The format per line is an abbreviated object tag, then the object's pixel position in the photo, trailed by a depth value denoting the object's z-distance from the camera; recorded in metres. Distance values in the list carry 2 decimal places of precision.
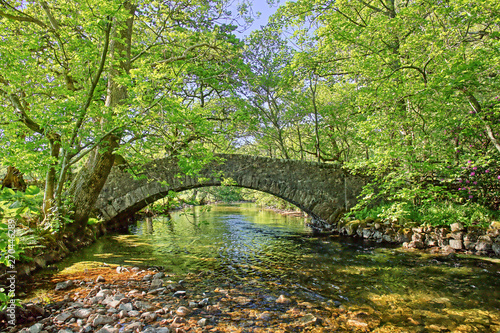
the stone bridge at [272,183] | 10.36
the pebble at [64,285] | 3.94
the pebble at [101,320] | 2.91
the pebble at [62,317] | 2.94
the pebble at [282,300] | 3.81
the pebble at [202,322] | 3.06
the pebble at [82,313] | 3.06
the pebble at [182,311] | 3.28
